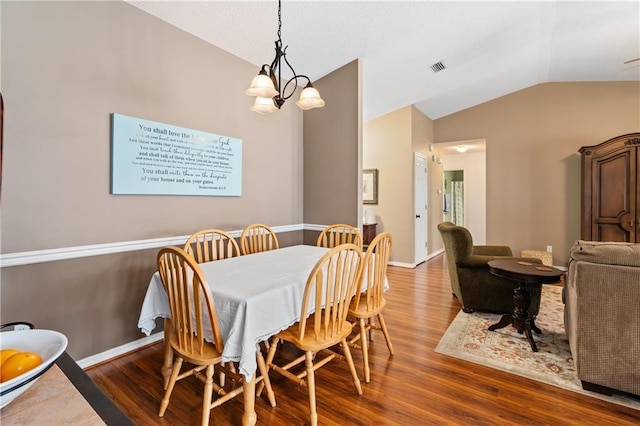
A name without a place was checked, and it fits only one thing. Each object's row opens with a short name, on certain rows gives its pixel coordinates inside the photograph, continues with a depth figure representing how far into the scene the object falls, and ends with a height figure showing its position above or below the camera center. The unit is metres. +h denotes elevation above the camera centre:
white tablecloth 1.48 -0.47
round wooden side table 2.43 -0.53
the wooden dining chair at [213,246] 2.36 -0.29
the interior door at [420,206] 5.30 +0.10
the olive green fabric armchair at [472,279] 3.08 -0.68
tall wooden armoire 3.95 +0.30
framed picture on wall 5.63 +0.47
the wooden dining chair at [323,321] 1.60 -0.61
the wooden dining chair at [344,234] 3.01 -0.25
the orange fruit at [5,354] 0.57 -0.27
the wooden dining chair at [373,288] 2.04 -0.53
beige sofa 1.79 -0.62
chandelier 1.95 +0.80
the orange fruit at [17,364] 0.55 -0.28
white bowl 0.66 -0.29
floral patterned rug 2.06 -1.08
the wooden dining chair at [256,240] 2.80 -0.27
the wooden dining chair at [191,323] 1.49 -0.56
